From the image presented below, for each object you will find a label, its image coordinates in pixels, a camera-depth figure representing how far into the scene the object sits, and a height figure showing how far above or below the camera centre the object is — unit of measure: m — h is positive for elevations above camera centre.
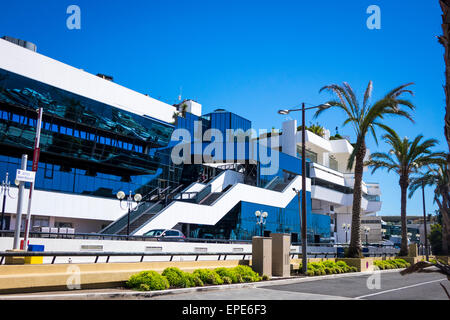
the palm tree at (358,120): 29.12 +7.50
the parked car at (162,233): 34.28 -0.18
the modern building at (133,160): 34.00 +6.85
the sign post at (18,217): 17.13 +0.40
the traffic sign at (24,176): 16.89 +1.96
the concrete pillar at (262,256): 20.77 -1.07
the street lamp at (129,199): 30.08 +2.28
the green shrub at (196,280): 16.34 -1.78
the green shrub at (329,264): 26.15 -1.75
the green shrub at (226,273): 18.08 -1.65
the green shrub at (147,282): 14.52 -1.66
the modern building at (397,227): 115.62 +2.50
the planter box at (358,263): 29.08 -1.82
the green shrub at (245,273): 18.88 -1.70
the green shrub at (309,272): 23.42 -2.01
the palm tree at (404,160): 37.78 +6.60
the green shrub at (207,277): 17.14 -1.71
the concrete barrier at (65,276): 12.27 -1.39
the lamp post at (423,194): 50.78 +4.78
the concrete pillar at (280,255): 22.23 -1.11
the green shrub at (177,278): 15.71 -1.63
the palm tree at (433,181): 43.01 +6.20
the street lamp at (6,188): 29.27 +2.61
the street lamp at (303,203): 23.42 +1.57
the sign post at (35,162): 17.52 +2.71
